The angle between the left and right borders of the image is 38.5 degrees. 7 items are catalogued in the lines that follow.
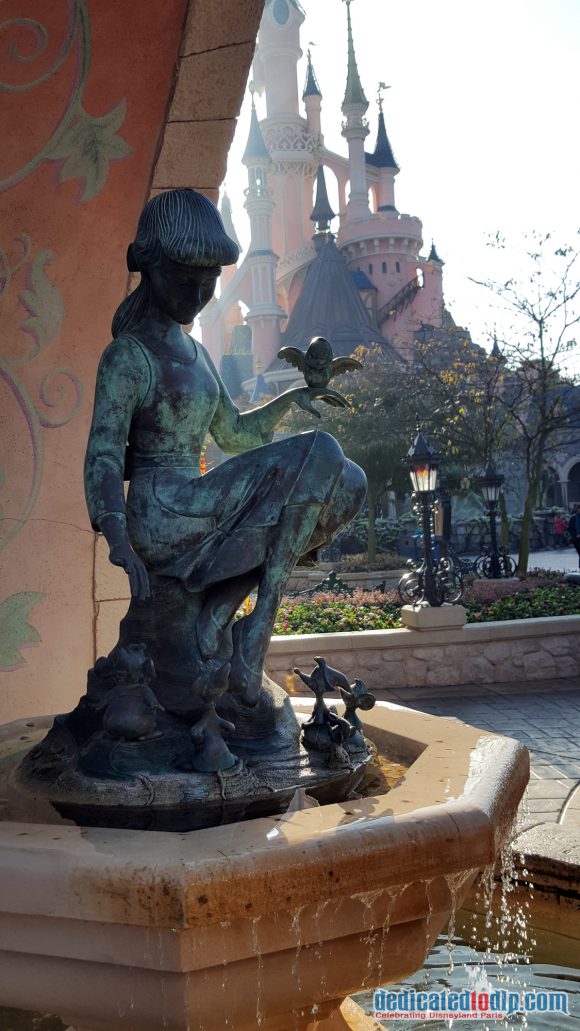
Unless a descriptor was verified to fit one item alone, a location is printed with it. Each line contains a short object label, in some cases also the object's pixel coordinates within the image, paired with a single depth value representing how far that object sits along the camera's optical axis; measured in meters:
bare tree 15.67
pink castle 47.50
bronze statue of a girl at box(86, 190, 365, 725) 2.26
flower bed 9.06
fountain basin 1.49
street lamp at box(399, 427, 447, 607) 9.65
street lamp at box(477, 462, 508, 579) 15.80
